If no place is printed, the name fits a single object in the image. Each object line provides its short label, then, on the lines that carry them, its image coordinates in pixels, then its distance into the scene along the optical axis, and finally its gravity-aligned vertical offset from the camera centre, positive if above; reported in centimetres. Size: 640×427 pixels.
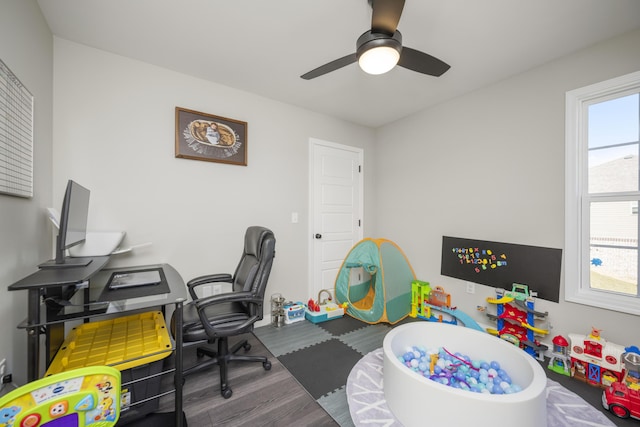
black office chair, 164 -74
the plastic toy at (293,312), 280 -114
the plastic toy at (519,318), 219 -97
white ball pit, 117 -94
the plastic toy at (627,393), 150 -111
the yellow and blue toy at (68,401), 81 -66
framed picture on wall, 235 +74
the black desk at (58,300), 106 -44
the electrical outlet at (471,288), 270 -81
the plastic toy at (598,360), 173 -105
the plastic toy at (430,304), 278 -106
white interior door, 324 +7
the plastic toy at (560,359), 196 -116
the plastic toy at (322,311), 288 -117
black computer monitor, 127 -8
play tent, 288 -87
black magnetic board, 221 -51
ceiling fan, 125 +97
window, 191 +16
